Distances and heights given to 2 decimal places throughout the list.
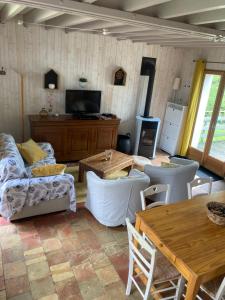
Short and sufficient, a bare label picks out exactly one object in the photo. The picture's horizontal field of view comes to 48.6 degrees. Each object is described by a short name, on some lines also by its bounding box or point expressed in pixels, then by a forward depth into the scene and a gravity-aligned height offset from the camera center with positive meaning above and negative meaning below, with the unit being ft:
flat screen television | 17.40 -2.27
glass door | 17.99 -3.16
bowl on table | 7.49 -3.82
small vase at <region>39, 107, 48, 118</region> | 16.93 -3.15
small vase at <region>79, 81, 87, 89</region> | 17.54 -1.06
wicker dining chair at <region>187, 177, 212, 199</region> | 10.00 -4.00
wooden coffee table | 13.64 -5.13
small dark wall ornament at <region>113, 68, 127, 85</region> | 18.67 -0.34
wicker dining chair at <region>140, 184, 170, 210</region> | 8.72 -3.98
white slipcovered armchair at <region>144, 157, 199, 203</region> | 11.96 -4.63
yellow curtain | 18.60 -1.58
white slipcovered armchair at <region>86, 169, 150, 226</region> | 10.36 -5.14
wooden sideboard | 16.08 -4.39
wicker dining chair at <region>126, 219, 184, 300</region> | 6.58 -5.34
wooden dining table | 6.02 -4.24
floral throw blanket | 10.27 -5.00
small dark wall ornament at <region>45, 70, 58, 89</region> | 16.52 -0.81
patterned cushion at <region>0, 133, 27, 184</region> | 10.55 -4.29
